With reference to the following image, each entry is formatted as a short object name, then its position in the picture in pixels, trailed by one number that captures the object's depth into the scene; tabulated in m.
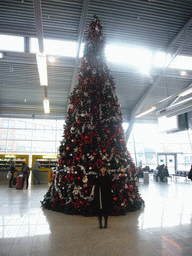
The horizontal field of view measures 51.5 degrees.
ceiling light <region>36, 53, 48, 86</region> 5.92
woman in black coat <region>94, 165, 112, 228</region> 4.02
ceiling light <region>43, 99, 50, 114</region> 11.27
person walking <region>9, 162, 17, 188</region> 10.53
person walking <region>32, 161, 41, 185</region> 11.66
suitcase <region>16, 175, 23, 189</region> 9.88
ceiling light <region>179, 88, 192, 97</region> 8.18
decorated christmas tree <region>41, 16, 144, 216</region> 5.21
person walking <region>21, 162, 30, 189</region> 9.95
